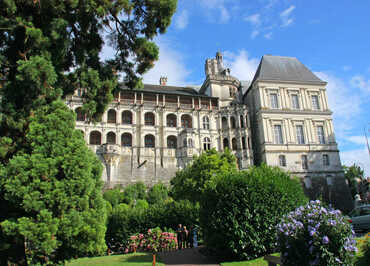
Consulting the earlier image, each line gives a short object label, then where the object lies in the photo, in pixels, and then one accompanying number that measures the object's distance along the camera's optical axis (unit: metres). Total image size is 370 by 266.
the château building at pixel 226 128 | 41.47
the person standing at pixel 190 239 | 14.66
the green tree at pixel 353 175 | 53.85
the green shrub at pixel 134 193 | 31.94
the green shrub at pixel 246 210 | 9.92
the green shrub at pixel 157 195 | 32.53
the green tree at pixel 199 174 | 25.94
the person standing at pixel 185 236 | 14.60
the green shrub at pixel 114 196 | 30.25
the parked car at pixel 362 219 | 14.98
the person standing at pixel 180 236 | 14.55
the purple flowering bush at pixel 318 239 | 6.03
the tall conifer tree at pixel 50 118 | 7.55
